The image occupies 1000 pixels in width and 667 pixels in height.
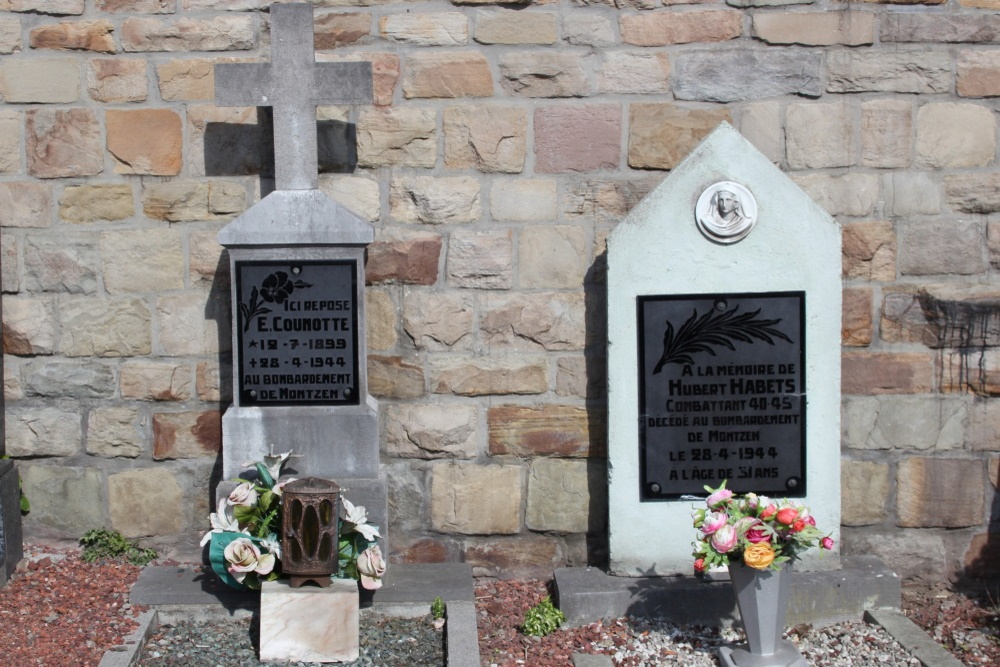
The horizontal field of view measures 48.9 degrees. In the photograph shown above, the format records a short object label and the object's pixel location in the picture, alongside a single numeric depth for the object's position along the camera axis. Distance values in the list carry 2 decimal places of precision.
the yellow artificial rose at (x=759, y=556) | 3.94
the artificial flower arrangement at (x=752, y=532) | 3.99
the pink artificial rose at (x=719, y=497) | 4.14
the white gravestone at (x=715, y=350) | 4.84
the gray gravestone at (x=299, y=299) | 4.80
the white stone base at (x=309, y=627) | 4.18
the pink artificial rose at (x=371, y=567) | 4.47
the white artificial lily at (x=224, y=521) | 4.49
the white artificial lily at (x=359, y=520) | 4.47
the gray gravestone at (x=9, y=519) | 4.91
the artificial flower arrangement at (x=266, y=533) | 4.41
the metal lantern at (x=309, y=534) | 4.25
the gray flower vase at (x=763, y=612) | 4.07
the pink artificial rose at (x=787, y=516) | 4.02
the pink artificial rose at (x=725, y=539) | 3.98
